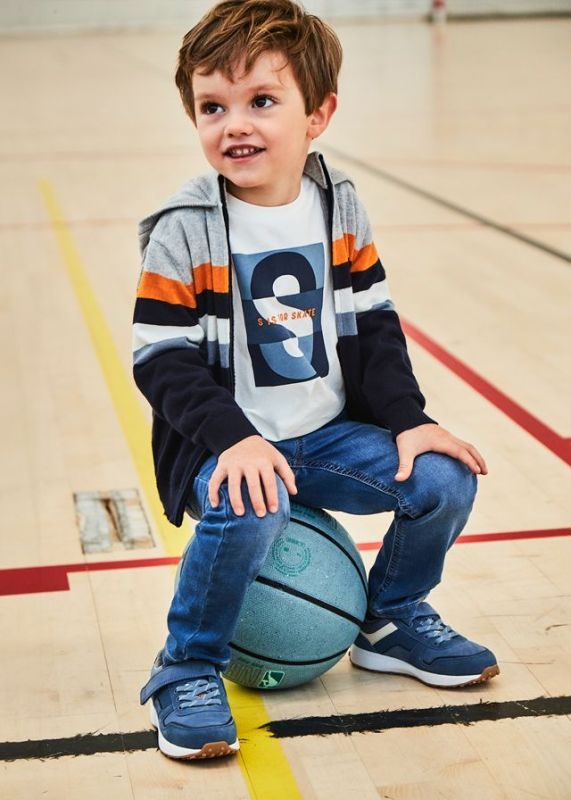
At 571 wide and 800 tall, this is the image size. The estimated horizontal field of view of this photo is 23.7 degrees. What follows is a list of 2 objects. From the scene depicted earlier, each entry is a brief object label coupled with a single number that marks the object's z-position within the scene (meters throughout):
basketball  2.63
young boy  2.47
